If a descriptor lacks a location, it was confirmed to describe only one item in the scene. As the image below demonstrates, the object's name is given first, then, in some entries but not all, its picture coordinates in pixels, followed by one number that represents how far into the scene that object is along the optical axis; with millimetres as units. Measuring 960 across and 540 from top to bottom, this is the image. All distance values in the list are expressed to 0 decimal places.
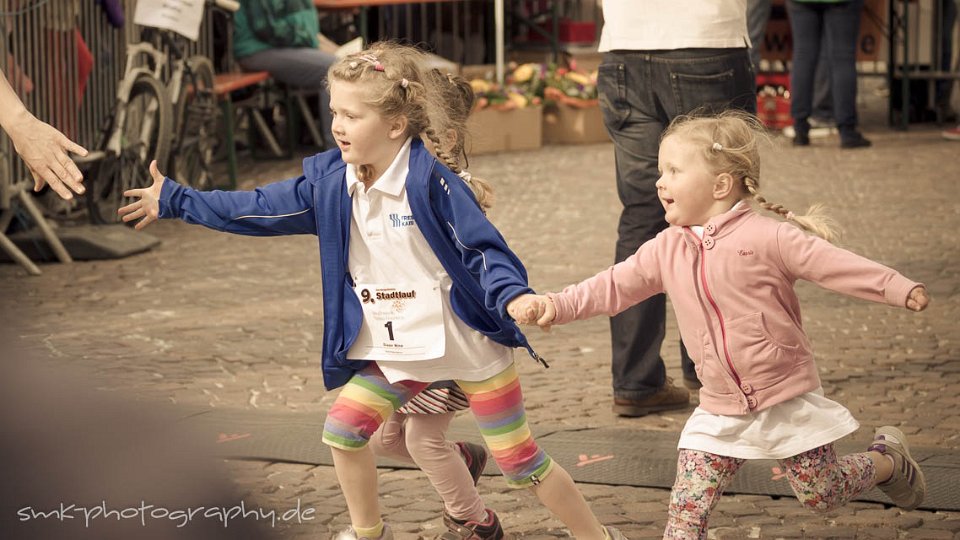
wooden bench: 20469
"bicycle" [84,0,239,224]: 17547
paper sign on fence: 18562
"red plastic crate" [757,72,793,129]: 26250
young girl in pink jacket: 6645
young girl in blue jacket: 6930
